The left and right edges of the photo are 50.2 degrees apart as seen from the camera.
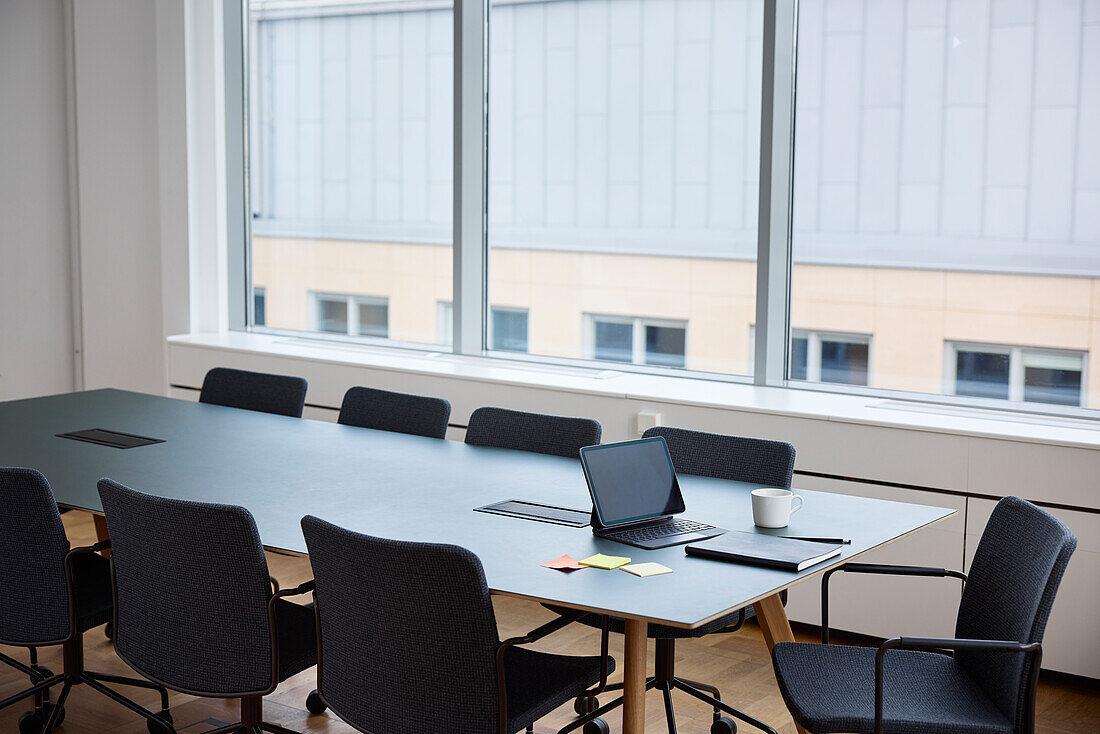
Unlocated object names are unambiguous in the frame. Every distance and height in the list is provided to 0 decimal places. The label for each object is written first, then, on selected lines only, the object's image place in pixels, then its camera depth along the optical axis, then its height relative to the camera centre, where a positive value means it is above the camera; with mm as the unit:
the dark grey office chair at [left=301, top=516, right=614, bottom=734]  2529 -862
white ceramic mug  3117 -668
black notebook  2779 -718
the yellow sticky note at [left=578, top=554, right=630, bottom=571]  2750 -722
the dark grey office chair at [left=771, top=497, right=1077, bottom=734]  2695 -1046
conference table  2643 -712
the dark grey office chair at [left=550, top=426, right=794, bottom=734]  3648 -696
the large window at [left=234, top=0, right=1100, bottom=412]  4746 +331
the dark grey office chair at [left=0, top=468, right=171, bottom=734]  3238 -925
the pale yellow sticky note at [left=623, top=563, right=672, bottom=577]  2709 -727
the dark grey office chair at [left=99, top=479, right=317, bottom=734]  2893 -882
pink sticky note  2725 -721
